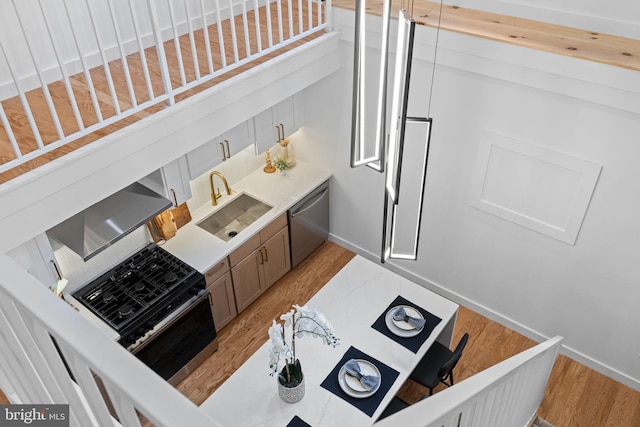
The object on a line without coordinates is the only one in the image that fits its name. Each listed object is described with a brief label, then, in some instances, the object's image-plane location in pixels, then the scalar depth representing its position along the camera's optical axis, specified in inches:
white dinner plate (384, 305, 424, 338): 161.0
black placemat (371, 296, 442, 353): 159.3
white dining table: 140.7
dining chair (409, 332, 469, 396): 157.3
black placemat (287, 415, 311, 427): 138.3
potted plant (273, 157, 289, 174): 221.3
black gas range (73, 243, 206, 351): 158.1
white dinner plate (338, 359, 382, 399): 145.2
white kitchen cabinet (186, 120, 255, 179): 173.6
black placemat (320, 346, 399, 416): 143.6
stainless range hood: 148.6
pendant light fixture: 93.8
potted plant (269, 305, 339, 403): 130.6
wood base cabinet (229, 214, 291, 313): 194.9
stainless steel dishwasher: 212.4
